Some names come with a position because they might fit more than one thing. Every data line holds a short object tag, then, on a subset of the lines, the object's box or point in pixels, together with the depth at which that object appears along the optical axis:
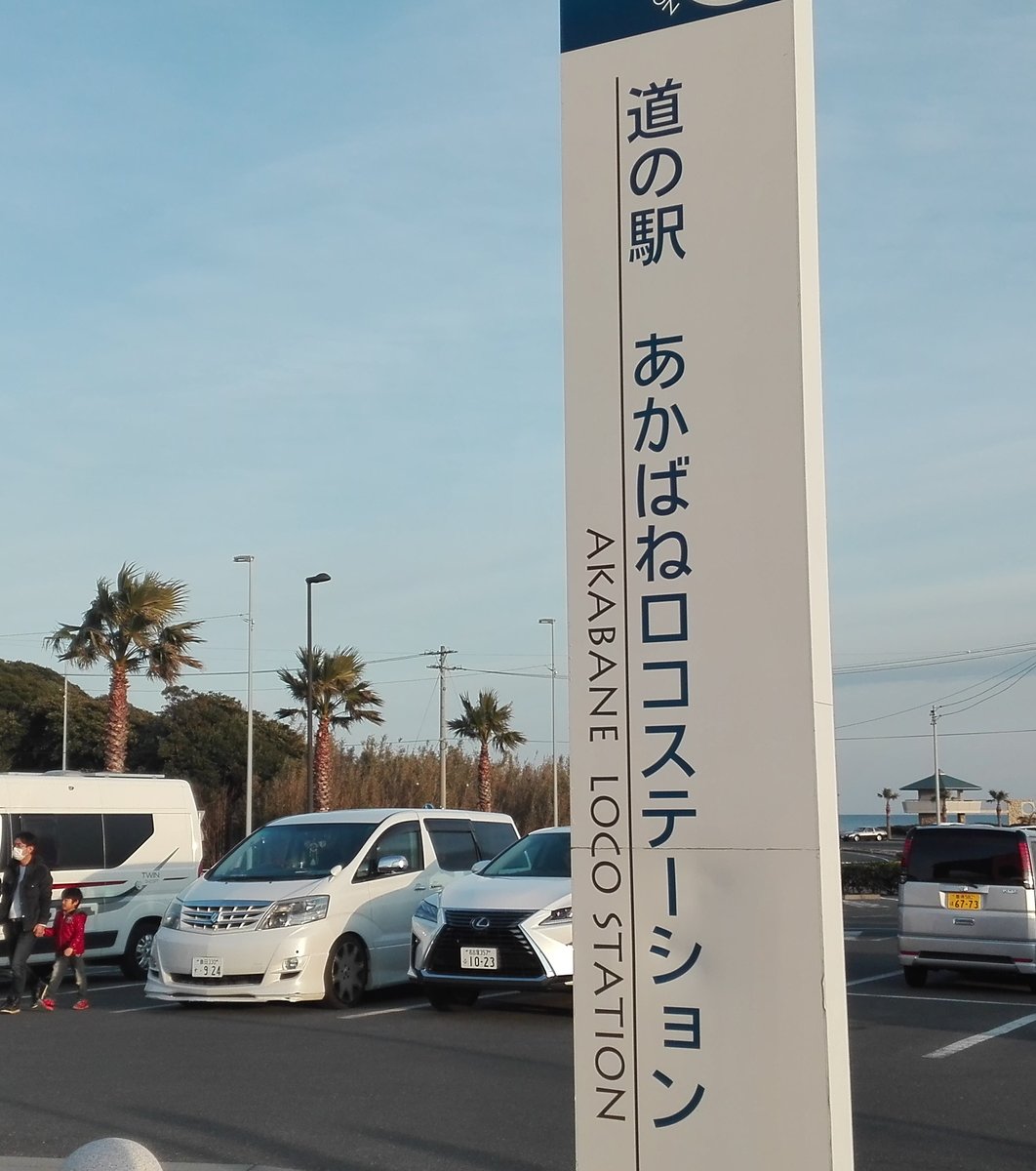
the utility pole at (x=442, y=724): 48.41
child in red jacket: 14.54
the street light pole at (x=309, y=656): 39.78
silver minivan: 15.10
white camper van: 17.25
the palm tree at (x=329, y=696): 43.44
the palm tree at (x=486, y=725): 53.72
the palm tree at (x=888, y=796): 103.56
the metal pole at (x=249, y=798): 41.69
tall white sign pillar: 4.49
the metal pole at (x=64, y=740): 52.39
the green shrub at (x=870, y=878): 37.16
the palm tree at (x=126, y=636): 37.00
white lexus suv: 12.48
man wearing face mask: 14.39
